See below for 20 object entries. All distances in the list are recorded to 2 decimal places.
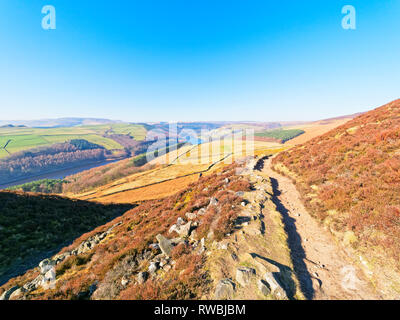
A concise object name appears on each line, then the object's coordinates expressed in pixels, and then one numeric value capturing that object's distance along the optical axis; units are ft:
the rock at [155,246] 27.81
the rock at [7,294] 26.52
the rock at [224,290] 16.71
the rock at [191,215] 35.82
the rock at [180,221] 34.35
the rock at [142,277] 20.76
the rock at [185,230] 30.08
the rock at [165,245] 25.72
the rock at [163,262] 23.06
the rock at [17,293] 25.80
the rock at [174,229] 32.61
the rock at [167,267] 22.14
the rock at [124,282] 21.30
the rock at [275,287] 16.19
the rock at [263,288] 16.49
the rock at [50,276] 27.23
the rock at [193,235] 28.21
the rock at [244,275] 17.71
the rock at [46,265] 32.14
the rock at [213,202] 38.39
